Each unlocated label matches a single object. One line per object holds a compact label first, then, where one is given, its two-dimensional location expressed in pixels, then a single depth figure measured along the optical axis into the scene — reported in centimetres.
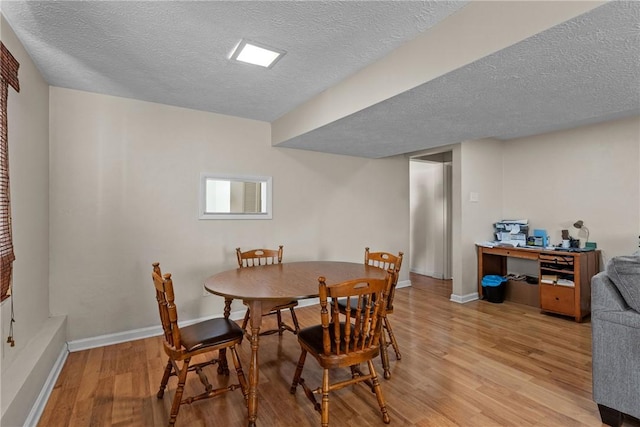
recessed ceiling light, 197
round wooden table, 183
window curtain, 165
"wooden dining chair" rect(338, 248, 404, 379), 223
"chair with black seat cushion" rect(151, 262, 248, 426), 167
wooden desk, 329
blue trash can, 398
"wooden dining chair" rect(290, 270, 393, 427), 161
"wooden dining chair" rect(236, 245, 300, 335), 272
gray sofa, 161
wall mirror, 333
